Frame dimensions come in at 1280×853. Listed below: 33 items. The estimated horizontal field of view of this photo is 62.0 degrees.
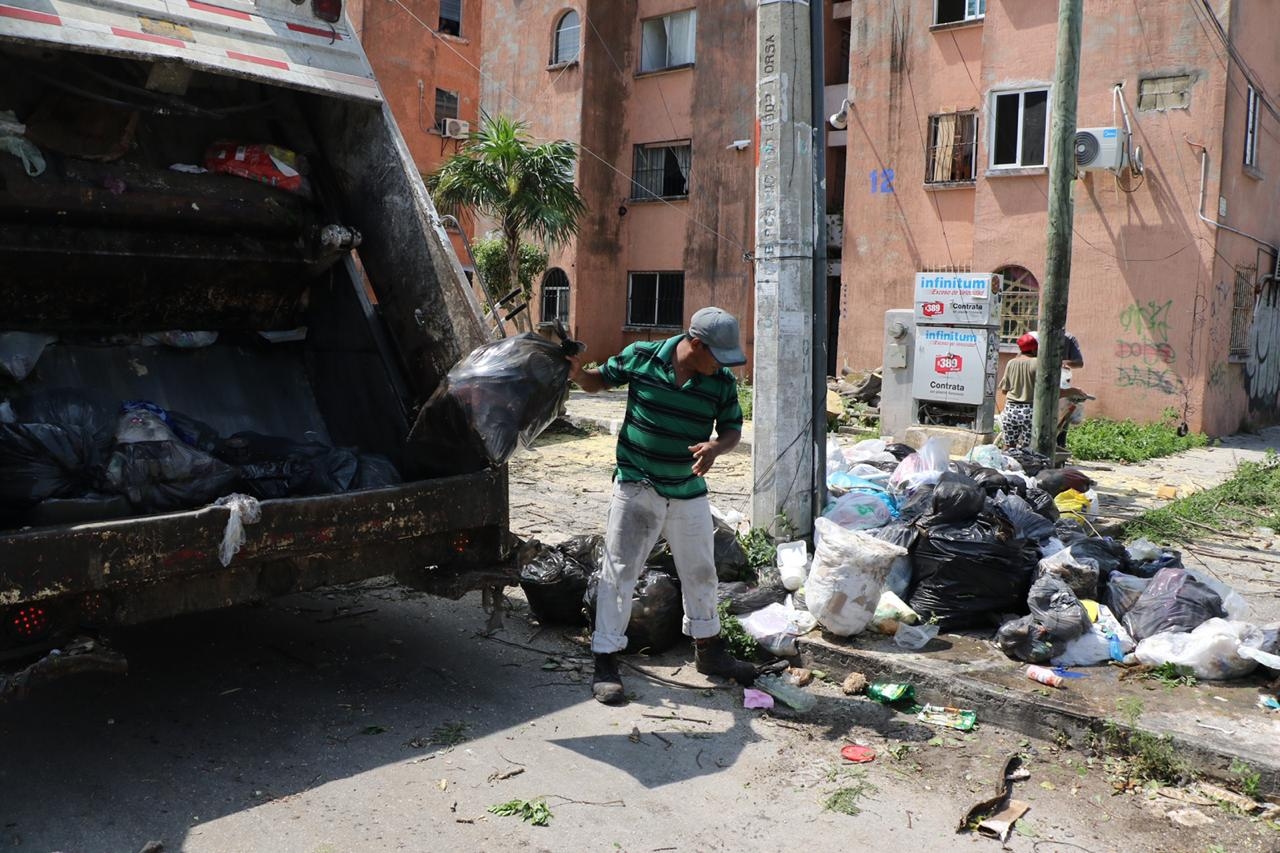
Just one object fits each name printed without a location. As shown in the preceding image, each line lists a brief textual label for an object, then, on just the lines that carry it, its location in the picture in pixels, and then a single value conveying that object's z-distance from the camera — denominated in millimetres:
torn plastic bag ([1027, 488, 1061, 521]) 5539
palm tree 15594
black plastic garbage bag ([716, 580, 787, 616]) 4824
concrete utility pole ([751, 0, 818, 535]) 5219
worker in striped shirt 4008
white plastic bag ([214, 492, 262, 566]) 3316
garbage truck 3395
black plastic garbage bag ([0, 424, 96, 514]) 3451
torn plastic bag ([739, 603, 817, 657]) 4508
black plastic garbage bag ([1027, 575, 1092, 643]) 4312
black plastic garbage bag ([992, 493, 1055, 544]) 5031
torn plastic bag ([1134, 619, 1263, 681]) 4070
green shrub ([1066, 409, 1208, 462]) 11242
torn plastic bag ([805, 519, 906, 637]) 4426
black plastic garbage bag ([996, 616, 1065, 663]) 4273
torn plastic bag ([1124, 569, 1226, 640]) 4340
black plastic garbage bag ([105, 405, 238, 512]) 3561
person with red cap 8578
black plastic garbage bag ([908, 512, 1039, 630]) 4598
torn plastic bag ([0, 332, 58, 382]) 4422
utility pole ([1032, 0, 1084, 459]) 7398
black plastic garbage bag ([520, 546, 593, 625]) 4840
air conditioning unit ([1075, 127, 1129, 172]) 13000
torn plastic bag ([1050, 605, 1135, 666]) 4301
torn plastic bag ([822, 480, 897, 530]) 5156
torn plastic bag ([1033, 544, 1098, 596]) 4617
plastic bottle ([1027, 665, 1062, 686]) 4031
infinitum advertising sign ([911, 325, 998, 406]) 9523
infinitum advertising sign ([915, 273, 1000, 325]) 9555
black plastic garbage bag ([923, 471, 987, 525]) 4788
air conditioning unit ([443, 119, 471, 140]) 24156
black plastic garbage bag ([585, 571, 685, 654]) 4551
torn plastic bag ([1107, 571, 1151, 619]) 4594
